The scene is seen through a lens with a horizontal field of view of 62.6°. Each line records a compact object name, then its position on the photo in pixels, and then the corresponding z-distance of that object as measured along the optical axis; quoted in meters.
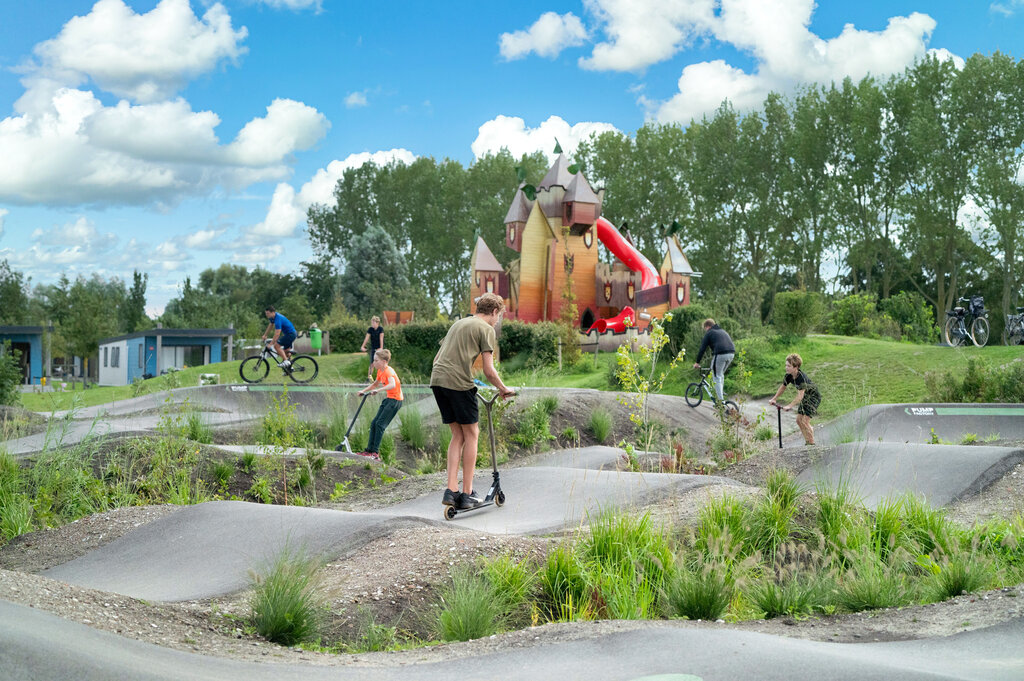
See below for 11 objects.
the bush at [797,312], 22.69
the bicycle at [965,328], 20.92
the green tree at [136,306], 58.25
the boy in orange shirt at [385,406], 10.87
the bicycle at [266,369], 19.56
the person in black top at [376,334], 20.20
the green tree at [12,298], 54.19
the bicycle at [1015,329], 20.97
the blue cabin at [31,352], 46.91
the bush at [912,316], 32.00
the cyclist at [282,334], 18.69
